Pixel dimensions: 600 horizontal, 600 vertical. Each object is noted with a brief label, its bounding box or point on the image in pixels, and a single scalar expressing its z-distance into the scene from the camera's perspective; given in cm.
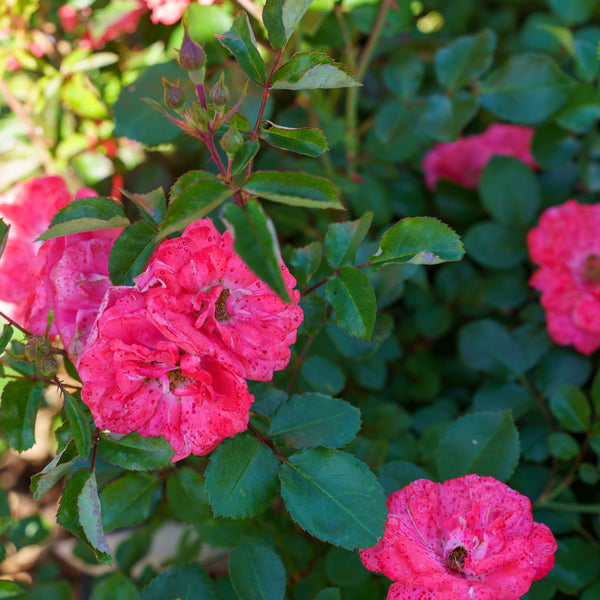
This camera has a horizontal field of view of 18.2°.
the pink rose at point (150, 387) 53
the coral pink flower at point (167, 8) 64
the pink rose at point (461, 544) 54
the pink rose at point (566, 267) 65
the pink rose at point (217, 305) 53
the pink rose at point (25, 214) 59
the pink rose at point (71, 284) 55
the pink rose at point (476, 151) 76
